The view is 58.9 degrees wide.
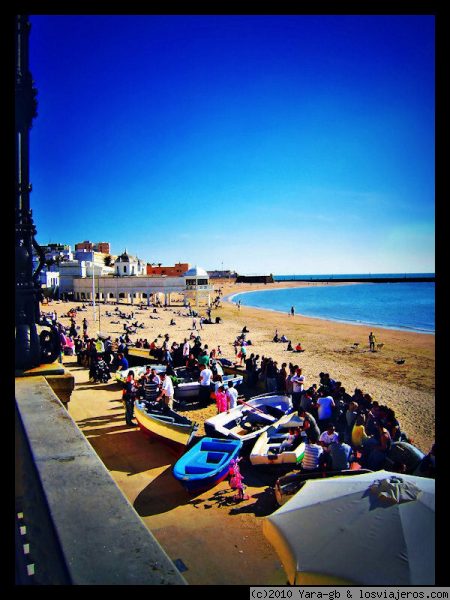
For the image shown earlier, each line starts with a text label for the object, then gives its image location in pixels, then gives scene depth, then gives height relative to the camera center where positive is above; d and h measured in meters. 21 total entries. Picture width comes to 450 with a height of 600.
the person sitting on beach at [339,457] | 7.62 -3.22
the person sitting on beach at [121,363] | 17.27 -3.08
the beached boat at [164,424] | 9.48 -3.35
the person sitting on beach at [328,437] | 8.67 -3.22
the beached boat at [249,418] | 10.28 -3.66
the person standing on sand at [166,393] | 11.93 -3.08
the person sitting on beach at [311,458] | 7.96 -3.36
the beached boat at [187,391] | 14.20 -3.51
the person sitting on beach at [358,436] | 9.02 -3.33
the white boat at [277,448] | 8.90 -3.70
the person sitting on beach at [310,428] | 9.64 -3.35
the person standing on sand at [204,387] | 14.21 -3.38
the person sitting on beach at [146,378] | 12.61 -2.80
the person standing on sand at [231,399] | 12.19 -3.28
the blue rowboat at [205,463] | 7.67 -3.58
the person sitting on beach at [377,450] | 7.67 -3.19
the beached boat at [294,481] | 7.19 -3.63
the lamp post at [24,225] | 4.69 +0.84
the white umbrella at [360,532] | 4.30 -2.89
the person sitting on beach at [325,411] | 10.91 -3.30
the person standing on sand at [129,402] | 11.61 -3.19
